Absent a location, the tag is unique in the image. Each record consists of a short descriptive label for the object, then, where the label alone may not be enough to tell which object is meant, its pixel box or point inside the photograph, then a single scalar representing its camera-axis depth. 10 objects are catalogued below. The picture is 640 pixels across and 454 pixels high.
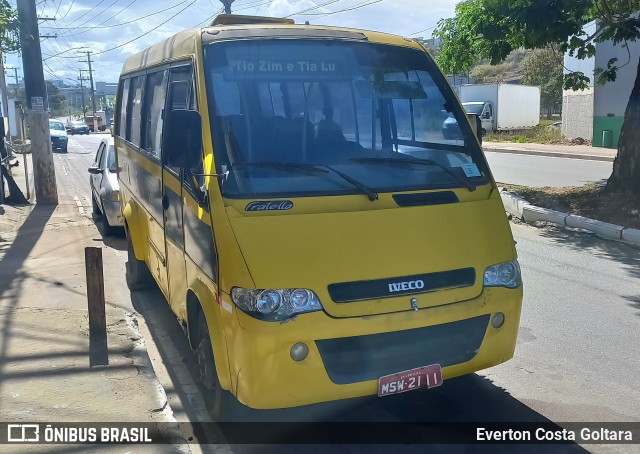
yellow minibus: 3.39
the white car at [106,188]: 9.79
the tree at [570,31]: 10.10
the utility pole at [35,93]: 12.66
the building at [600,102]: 22.45
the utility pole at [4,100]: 27.47
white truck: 35.72
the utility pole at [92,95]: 68.62
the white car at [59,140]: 32.38
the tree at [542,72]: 45.78
